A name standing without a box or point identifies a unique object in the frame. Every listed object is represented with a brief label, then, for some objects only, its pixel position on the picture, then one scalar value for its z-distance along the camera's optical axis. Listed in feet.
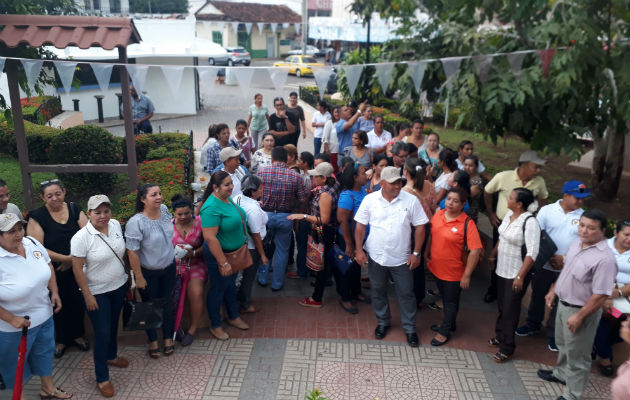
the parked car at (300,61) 117.80
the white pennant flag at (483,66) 19.75
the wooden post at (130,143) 24.68
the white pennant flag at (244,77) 23.18
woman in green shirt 16.48
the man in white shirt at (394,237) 16.85
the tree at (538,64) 18.76
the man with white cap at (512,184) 19.75
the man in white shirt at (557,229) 16.42
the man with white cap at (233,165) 20.75
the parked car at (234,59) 131.64
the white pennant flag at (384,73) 22.24
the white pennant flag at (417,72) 21.55
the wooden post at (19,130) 23.36
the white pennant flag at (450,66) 20.45
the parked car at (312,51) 152.56
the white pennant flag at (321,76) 23.57
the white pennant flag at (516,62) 19.42
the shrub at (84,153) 30.40
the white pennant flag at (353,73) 22.41
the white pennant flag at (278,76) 23.35
